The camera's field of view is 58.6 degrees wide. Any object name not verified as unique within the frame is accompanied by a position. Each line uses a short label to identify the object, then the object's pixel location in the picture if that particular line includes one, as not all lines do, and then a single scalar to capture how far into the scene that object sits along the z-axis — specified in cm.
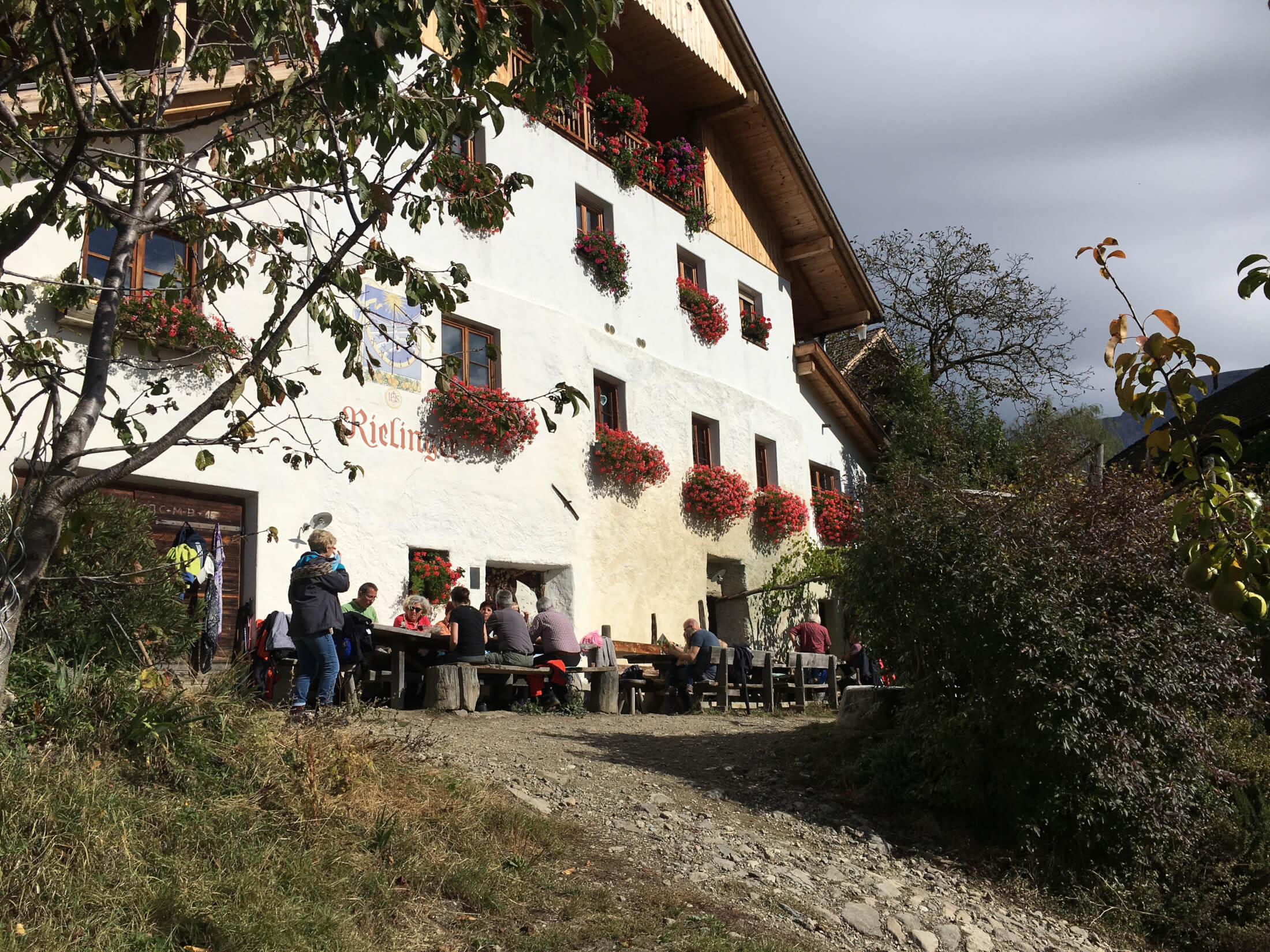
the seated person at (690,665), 1359
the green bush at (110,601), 613
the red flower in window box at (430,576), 1277
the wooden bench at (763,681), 1395
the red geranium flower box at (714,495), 1739
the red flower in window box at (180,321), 791
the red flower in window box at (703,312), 1847
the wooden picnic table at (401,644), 1068
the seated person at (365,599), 1118
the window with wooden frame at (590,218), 1705
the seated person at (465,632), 1071
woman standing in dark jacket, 818
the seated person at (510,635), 1141
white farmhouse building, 1178
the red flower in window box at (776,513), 1888
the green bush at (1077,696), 732
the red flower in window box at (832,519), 2041
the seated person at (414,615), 1195
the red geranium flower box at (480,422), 1323
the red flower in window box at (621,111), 1767
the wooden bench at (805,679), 1438
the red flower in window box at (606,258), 1636
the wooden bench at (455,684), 1026
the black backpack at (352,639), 1015
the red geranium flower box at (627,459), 1558
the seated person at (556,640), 1176
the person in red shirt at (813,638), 1683
